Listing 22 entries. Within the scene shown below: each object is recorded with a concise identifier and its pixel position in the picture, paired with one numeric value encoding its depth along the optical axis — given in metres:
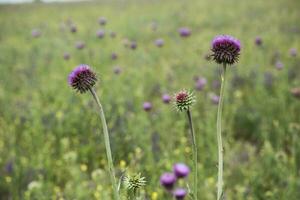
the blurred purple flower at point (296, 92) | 3.91
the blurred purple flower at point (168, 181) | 2.63
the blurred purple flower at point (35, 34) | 7.52
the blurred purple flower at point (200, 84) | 4.86
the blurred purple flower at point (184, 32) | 6.17
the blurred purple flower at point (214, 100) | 4.52
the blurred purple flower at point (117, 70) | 5.50
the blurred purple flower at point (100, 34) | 6.45
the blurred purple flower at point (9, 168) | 3.64
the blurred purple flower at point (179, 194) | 2.65
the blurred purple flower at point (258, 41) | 5.51
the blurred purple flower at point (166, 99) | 4.36
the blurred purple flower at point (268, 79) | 5.65
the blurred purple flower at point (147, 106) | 4.02
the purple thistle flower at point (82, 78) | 1.95
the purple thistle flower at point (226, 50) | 1.81
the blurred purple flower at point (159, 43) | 6.34
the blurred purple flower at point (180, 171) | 2.83
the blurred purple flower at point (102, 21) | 6.32
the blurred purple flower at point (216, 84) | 5.87
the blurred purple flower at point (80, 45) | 6.07
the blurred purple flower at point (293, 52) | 5.59
